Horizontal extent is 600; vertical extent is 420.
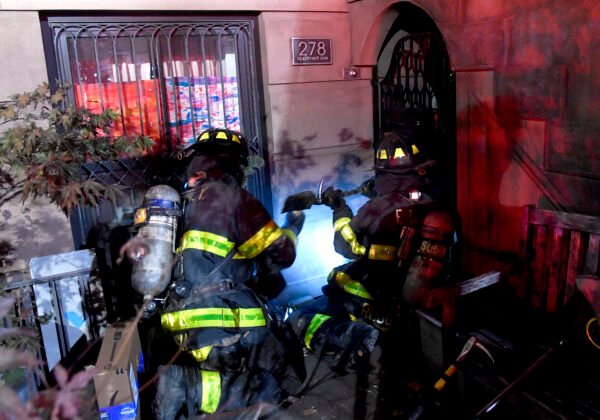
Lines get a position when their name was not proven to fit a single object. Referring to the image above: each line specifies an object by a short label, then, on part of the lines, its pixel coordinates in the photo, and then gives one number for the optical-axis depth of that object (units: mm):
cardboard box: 3162
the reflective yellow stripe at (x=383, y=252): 4730
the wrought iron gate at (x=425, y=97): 5801
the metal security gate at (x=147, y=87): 5316
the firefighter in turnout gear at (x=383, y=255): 4367
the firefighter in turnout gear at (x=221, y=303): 3979
